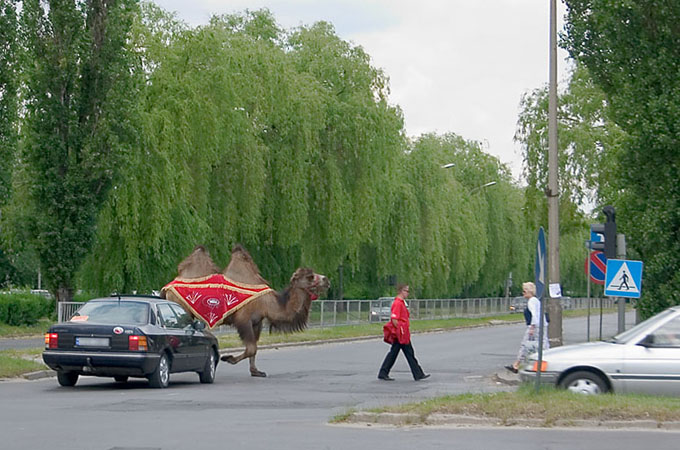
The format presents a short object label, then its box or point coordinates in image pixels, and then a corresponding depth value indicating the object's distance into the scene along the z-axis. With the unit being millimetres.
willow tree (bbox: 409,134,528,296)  57375
